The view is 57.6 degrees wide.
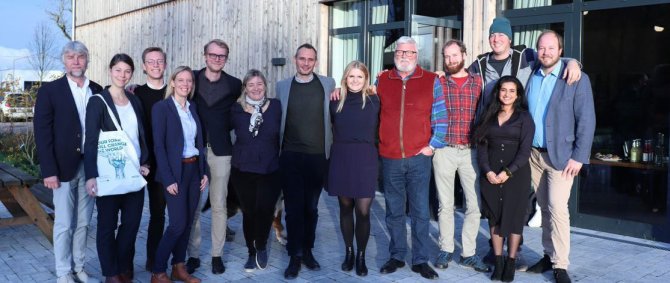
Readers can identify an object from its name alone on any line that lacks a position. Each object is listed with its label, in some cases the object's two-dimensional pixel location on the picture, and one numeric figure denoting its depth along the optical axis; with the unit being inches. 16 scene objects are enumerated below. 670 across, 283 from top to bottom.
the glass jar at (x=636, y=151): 254.2
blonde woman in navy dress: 179.0
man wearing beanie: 190.2
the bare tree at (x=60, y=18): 1211.2
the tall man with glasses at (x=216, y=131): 184.7
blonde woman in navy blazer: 164.2
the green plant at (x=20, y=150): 435.3
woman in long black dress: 176.9
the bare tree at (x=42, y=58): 798.2
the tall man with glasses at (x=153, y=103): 174.2
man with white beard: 179.9
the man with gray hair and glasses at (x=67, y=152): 161.9
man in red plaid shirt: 185.8
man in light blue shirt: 173.8
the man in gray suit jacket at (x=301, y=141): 186.2
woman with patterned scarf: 182.7
